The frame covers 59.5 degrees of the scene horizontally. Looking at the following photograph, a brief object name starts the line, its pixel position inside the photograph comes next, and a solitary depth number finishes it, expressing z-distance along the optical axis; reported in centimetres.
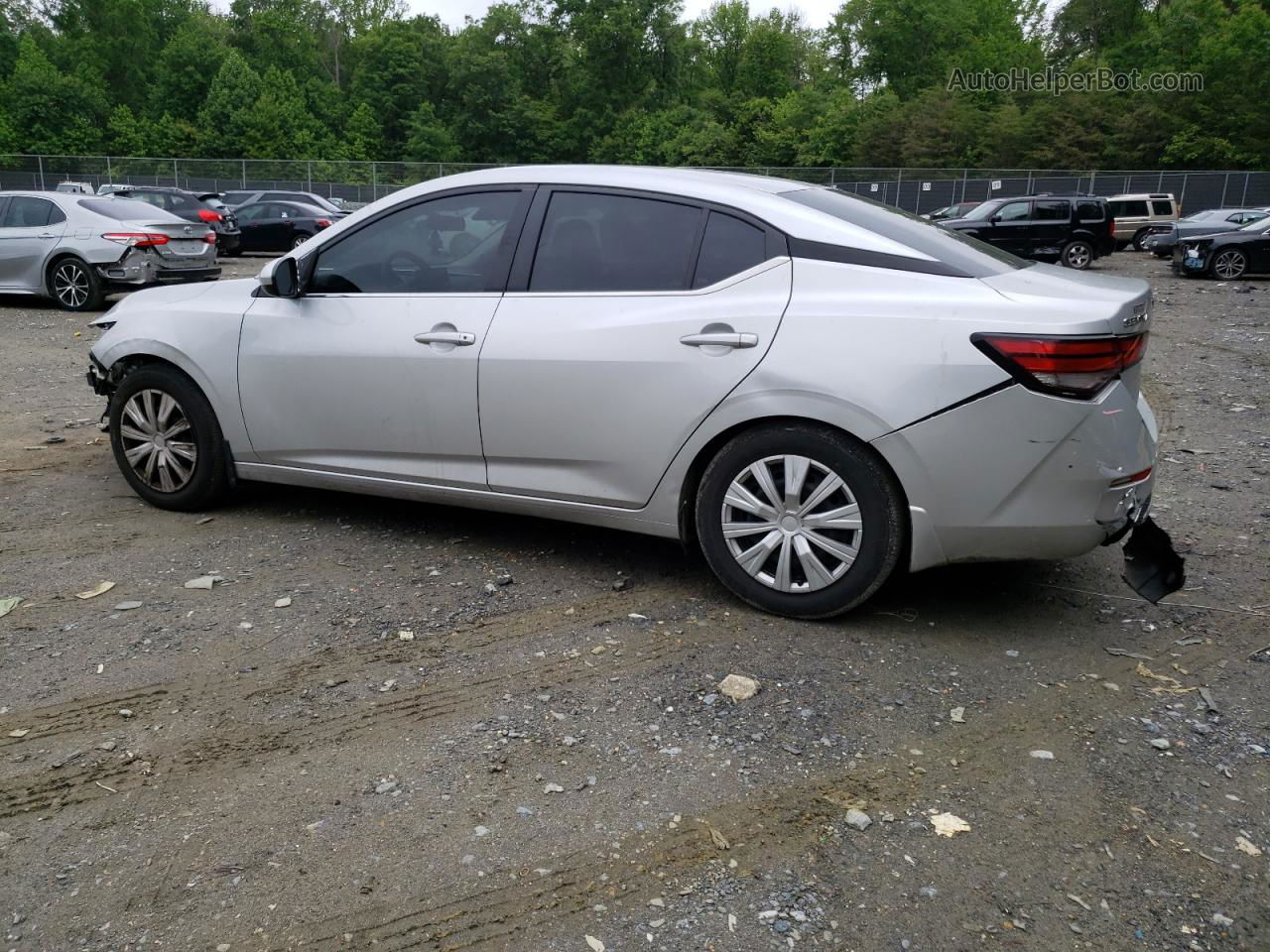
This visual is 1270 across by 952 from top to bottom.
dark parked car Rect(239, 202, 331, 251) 2386
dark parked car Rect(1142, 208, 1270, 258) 2453
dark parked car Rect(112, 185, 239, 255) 2269
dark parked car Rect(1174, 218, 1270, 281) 2148
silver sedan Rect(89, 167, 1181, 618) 380
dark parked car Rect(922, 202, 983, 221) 3002
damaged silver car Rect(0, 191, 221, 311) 1383
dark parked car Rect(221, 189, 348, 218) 2478
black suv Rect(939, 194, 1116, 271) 2397
